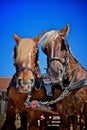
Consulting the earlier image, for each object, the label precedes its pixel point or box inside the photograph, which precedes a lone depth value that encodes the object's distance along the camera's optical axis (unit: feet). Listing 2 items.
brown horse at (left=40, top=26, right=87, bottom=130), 12.47
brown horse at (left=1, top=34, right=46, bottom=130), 12.12
